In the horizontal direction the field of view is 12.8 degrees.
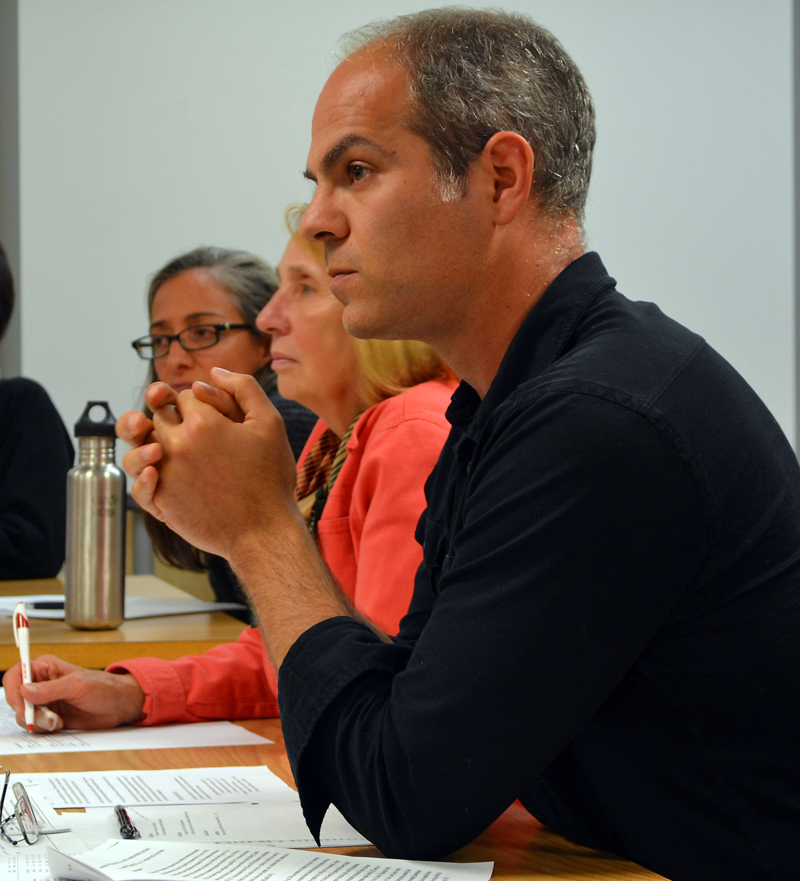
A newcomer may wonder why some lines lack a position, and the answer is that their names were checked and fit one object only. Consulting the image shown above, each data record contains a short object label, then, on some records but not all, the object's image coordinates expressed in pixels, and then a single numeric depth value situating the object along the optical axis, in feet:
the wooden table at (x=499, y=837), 8.41
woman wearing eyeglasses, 13.47
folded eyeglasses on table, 8.58
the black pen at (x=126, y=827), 8.59
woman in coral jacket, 9.73
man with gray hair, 8.30
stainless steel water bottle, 10.90
